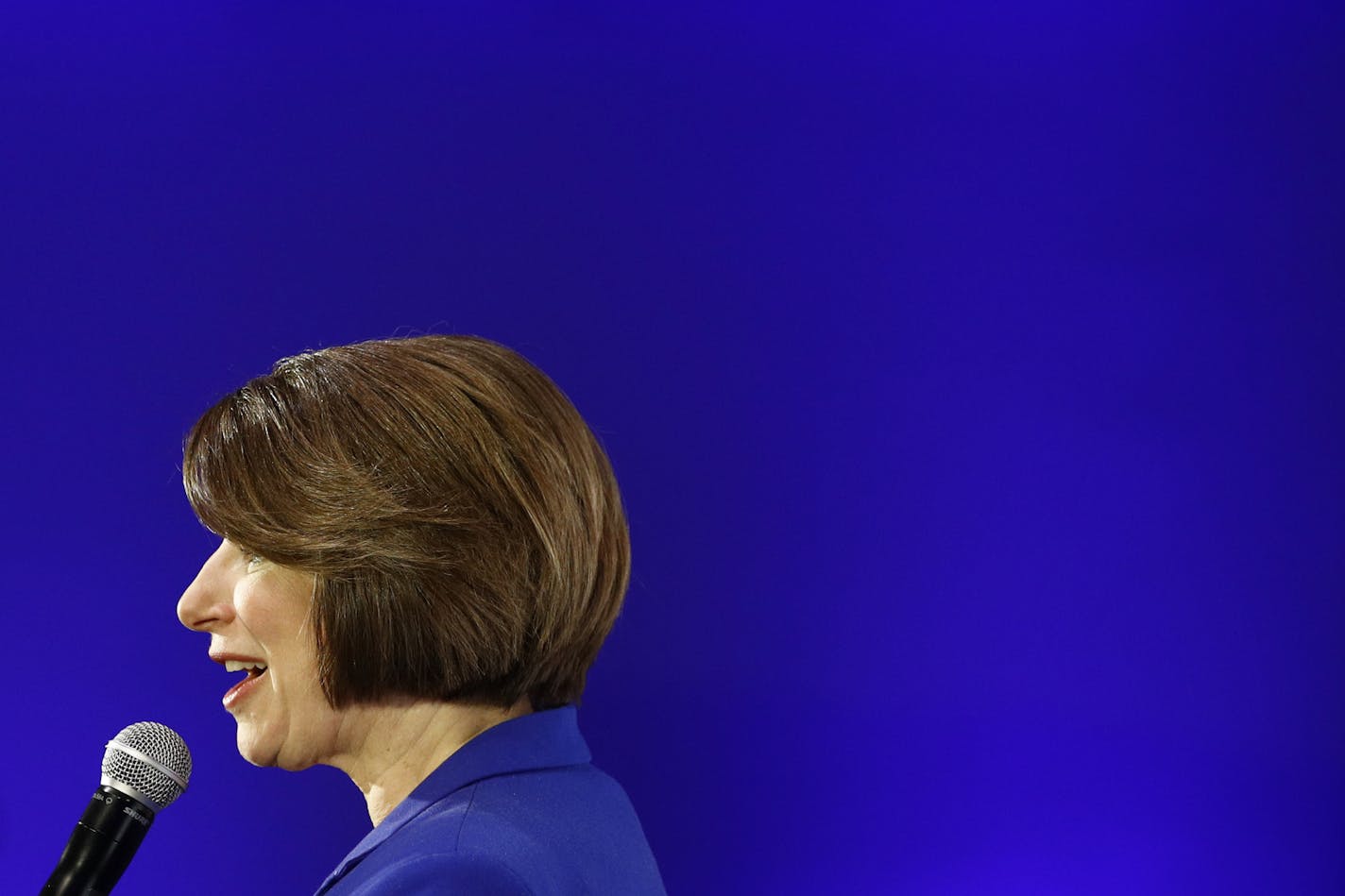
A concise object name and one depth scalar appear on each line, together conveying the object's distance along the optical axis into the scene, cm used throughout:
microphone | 538
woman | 536
